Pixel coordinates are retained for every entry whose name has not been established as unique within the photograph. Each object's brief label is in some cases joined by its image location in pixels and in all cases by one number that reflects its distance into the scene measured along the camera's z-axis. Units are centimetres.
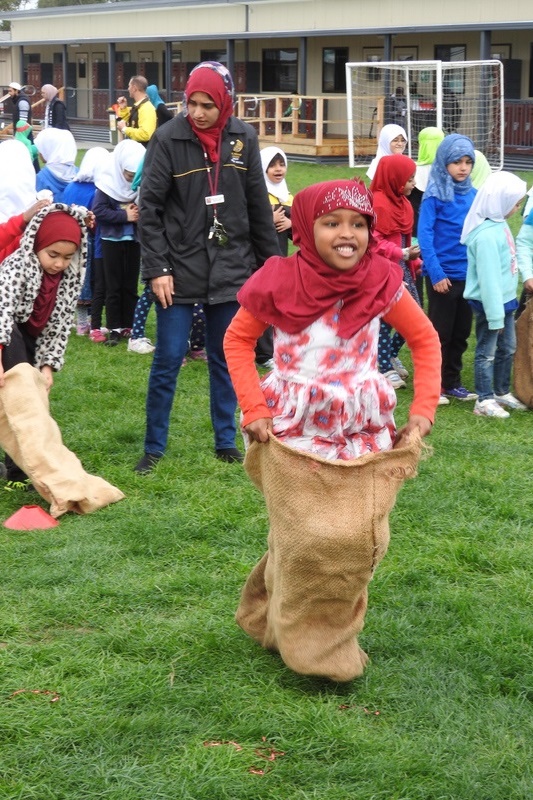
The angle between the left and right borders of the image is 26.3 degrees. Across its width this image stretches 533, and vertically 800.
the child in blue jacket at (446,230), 816
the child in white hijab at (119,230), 966
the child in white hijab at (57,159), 1078
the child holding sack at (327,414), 367
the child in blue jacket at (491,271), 775
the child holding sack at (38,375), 583
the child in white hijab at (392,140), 1151
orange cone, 568
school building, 3014
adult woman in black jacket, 608
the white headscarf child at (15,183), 727
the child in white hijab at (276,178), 901
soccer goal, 2542
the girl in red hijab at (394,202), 815
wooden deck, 2777
